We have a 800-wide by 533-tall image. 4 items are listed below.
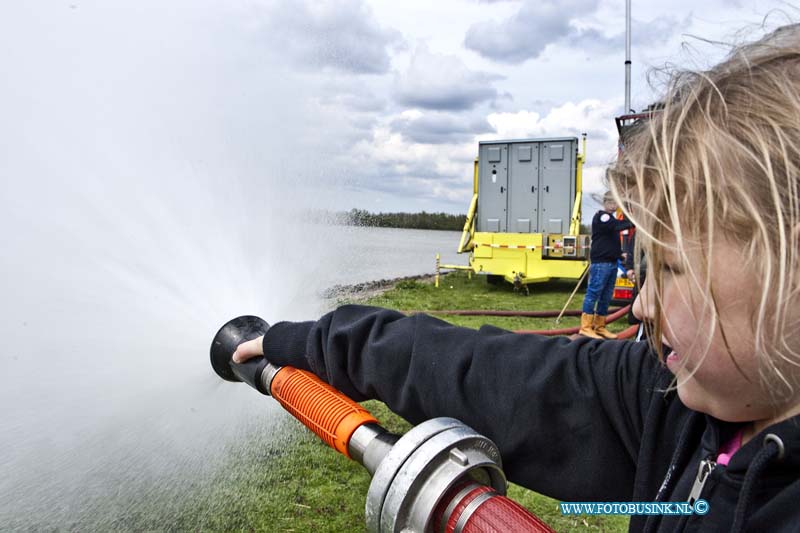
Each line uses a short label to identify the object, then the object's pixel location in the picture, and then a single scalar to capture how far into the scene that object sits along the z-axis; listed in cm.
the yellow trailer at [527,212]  1065
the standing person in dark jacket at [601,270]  673
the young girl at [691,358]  79
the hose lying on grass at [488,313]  757
